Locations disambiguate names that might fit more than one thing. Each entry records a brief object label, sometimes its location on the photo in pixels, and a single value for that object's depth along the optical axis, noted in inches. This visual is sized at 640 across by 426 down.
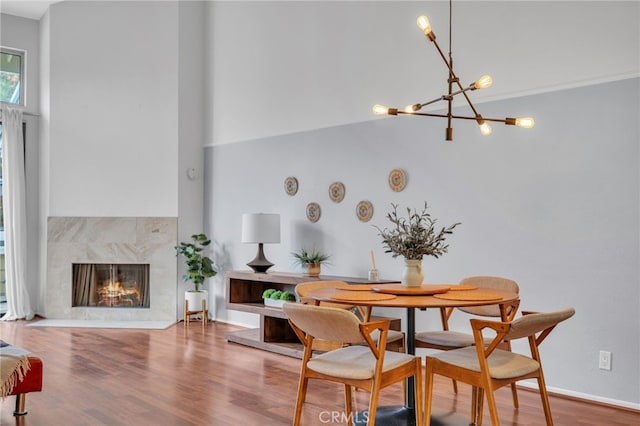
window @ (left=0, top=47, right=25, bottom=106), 283.0
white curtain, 271.9
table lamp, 228.2
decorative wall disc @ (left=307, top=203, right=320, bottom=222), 230.4
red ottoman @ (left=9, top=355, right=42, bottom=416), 132.1
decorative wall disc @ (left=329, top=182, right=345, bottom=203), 220.8
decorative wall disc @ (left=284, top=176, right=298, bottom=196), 240.5
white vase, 131.0
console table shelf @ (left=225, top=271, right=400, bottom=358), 206.2
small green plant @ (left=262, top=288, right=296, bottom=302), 217.6
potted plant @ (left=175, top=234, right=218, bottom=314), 264.5
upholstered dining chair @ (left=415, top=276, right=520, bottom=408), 136.4
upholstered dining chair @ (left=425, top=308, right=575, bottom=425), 104.1
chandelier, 118.0
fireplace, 275.1
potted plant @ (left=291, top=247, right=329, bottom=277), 215.0
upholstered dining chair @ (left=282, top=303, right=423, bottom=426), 101.3
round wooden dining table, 109.6
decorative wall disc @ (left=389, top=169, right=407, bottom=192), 198.2
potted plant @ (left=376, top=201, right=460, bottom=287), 128.0
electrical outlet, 150.1
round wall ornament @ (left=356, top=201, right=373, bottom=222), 209.8
